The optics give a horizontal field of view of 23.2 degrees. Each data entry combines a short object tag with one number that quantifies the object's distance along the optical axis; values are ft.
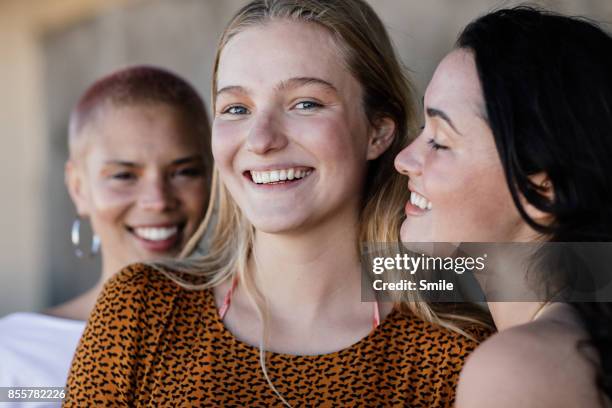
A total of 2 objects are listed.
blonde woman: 3.92
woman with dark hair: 3.29
